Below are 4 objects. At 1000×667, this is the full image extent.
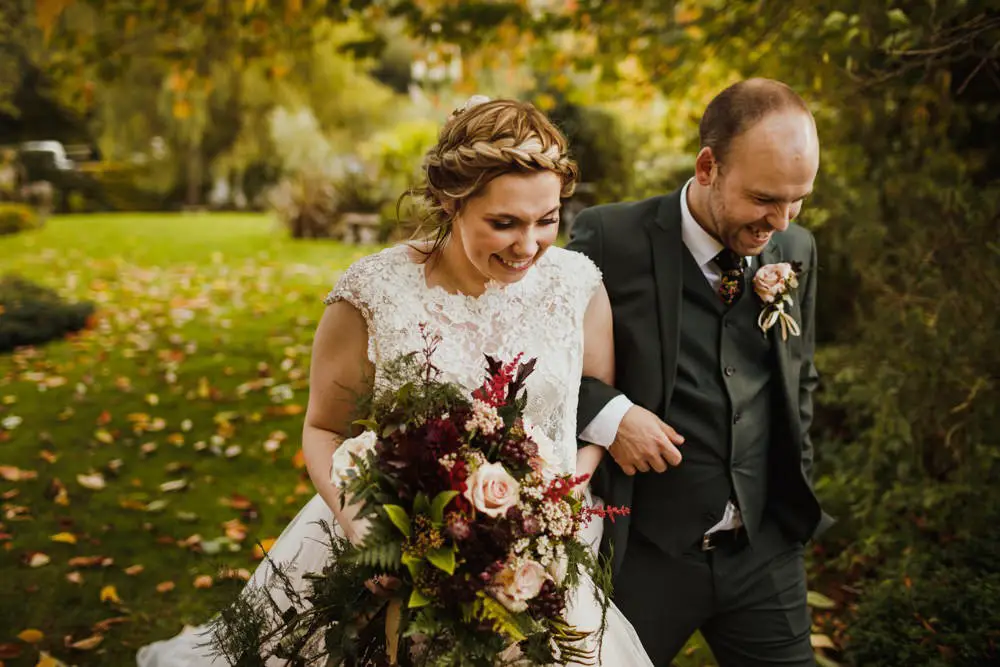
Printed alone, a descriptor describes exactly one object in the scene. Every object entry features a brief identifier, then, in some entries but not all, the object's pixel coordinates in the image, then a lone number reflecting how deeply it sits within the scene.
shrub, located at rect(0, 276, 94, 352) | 9.20
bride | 2.26
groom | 2.57
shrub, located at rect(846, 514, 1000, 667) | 3.52
